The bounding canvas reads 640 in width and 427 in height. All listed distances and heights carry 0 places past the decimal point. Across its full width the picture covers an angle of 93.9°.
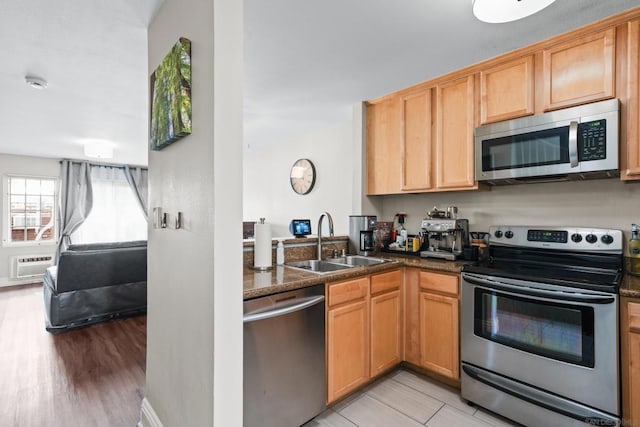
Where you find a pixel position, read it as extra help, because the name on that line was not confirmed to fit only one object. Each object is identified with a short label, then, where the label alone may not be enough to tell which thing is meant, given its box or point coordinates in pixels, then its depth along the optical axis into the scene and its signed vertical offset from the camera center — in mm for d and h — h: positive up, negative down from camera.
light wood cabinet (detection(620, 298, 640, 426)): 1423 -717
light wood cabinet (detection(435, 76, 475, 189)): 2363 +632
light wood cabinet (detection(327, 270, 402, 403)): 1850 -808
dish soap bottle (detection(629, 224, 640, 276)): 1753 -239
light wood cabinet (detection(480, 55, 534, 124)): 2078 +877
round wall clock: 4102 +506
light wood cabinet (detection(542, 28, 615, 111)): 1790 +886
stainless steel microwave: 1750 +424
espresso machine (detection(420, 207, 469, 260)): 2398 -192
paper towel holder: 1999 -372
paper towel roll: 2002 -231
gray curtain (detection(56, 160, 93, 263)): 5801 +294
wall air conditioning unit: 5375 -973
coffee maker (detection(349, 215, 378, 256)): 2730 -215
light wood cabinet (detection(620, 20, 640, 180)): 1704 +607
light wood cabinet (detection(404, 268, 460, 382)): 2092 -815
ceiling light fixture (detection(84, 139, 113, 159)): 4254 +901
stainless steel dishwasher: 1446 -773
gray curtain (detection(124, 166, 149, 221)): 6602 +692
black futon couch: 3209 -830
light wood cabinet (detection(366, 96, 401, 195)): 2822 +632
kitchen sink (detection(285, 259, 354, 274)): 2338 -428
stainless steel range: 1500 -666
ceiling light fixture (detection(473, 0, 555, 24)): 1356 +944
